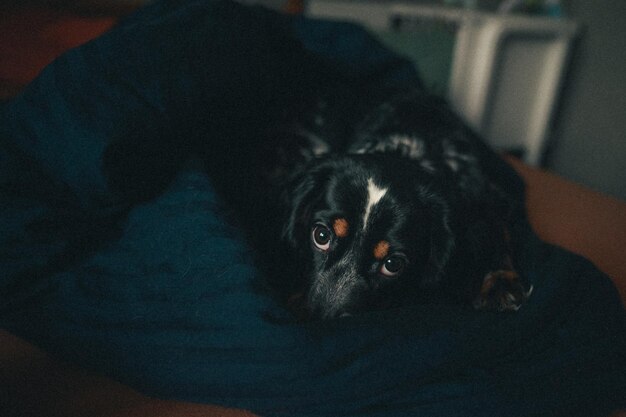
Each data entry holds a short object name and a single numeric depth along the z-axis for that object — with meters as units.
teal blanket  0.53
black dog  0.65
